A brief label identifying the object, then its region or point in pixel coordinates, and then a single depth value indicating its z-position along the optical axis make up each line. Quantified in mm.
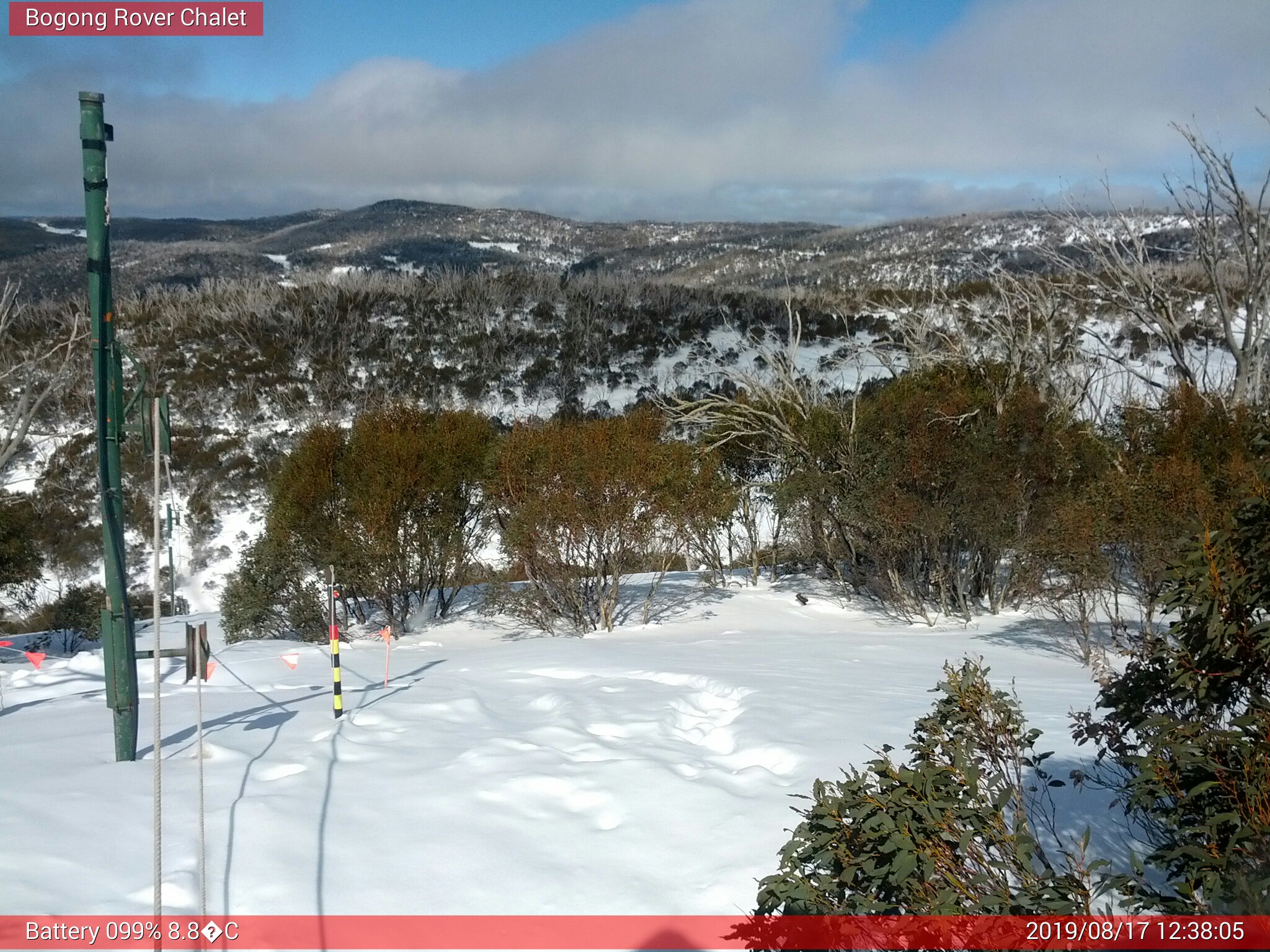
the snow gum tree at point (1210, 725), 2533
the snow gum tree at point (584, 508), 13602
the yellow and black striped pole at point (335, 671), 7000
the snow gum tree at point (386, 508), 14211
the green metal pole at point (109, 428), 5648
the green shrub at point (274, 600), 14508
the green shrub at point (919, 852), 2648
